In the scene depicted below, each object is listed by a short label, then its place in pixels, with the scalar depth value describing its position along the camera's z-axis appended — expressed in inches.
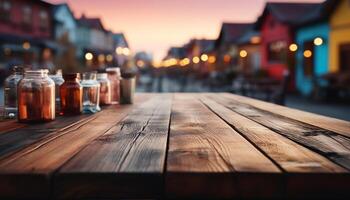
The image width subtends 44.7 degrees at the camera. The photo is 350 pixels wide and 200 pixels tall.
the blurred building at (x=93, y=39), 1514.1
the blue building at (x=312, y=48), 599.5
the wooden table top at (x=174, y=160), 35.7
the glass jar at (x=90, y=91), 95.0
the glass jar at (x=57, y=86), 91.1
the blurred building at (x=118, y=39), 2420.6
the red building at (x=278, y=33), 724.0
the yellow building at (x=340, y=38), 553.9
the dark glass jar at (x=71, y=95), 86.7
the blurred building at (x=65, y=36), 1022.4
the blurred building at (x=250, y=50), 988.1
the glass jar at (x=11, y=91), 85.4
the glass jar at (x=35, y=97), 71.9
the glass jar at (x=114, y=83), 123.7
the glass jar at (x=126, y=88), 121.2
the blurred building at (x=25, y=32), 900.6
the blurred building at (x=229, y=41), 1239.5
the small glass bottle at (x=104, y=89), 112.3
